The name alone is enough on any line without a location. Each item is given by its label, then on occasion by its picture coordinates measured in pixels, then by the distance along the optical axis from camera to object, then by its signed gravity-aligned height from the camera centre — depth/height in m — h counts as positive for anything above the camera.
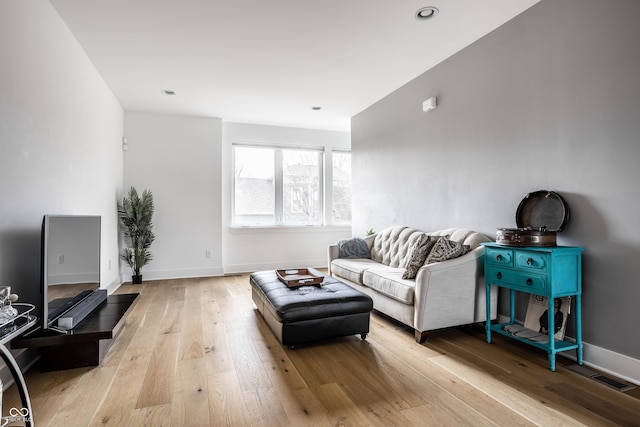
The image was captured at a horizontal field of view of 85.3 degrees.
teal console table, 2.29 -0.43
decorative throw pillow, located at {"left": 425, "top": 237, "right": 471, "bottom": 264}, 2.93 -0.31
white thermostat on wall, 3.86 +1.24
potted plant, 5.04 -0.19
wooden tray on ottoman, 3.12 -0.60
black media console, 2.15 -0.82
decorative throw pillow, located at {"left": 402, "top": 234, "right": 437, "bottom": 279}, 3.14 -0.39
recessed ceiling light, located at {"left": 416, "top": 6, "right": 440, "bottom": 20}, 2.76 +1.64
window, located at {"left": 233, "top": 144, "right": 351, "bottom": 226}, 6.27 +0.53
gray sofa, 2.80 -0.66
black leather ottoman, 2.66 -0.77
